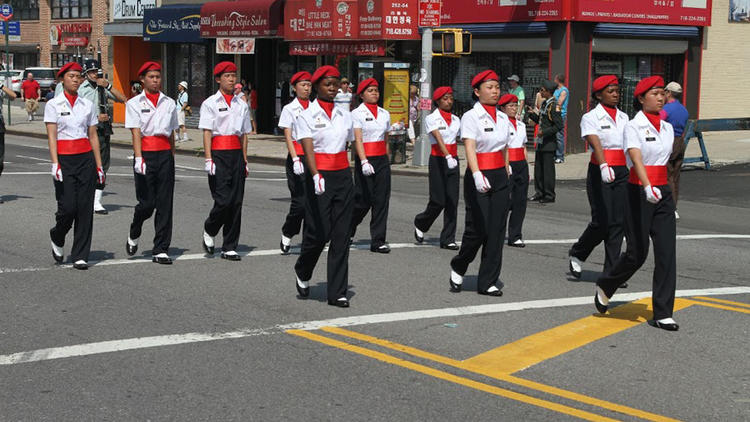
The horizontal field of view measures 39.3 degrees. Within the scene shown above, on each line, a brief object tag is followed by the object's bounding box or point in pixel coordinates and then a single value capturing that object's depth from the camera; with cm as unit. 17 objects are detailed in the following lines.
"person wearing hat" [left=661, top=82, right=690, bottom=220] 1506
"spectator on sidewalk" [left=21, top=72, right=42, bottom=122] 4156
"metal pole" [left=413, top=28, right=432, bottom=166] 2264
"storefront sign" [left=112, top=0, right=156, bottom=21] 3947
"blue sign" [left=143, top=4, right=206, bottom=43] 3572
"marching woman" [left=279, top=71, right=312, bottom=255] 1069
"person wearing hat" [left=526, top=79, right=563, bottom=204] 1647
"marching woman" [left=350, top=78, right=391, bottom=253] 1180
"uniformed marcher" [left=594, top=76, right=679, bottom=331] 812
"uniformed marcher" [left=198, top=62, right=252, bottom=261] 1089
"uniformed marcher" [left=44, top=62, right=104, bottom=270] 1034
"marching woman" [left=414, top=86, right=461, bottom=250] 1214
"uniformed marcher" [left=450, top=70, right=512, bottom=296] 930
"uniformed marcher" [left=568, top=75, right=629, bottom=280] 995
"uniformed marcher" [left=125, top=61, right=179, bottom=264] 1070
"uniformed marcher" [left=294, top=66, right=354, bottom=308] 884
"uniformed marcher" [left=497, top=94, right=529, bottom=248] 1238
